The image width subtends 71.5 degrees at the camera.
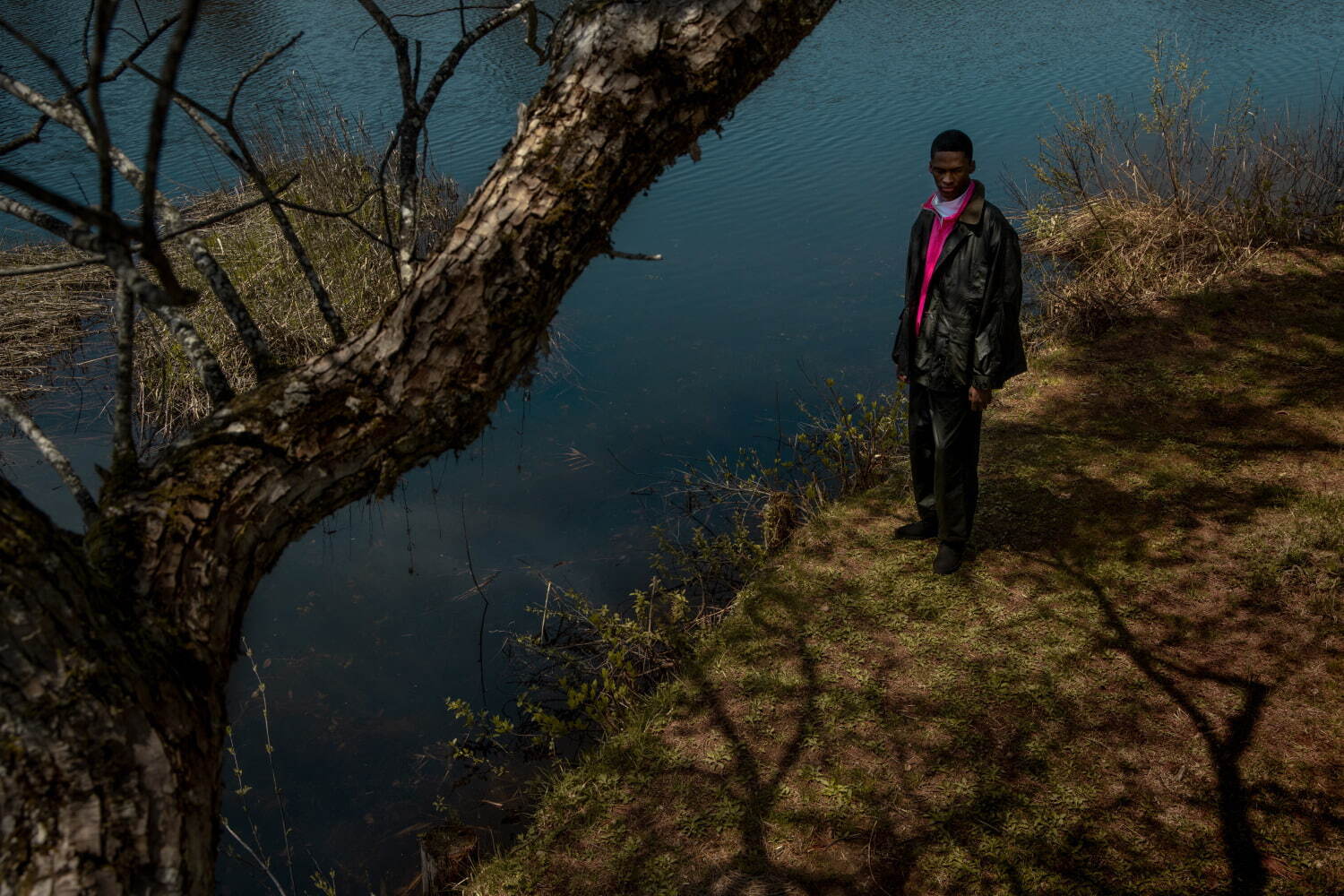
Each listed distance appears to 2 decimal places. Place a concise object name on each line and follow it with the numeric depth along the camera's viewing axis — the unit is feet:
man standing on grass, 11.81
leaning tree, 4.06
